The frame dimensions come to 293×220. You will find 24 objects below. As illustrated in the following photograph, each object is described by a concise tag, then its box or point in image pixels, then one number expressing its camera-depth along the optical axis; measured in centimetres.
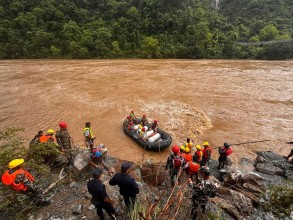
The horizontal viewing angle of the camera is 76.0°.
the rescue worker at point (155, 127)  862
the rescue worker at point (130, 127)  894
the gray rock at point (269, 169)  610
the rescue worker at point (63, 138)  579
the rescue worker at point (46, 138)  528
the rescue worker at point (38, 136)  573
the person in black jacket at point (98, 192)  288
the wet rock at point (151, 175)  452
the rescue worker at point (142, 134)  824
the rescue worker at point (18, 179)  312
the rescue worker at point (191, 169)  466
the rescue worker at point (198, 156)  592
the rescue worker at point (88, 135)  642
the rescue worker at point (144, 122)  914
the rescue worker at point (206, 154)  598
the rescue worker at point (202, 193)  333
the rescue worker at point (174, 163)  453
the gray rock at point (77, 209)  353
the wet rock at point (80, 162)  461
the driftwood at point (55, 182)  404
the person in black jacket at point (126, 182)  300
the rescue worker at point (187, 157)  521
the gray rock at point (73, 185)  431
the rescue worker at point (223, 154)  599
